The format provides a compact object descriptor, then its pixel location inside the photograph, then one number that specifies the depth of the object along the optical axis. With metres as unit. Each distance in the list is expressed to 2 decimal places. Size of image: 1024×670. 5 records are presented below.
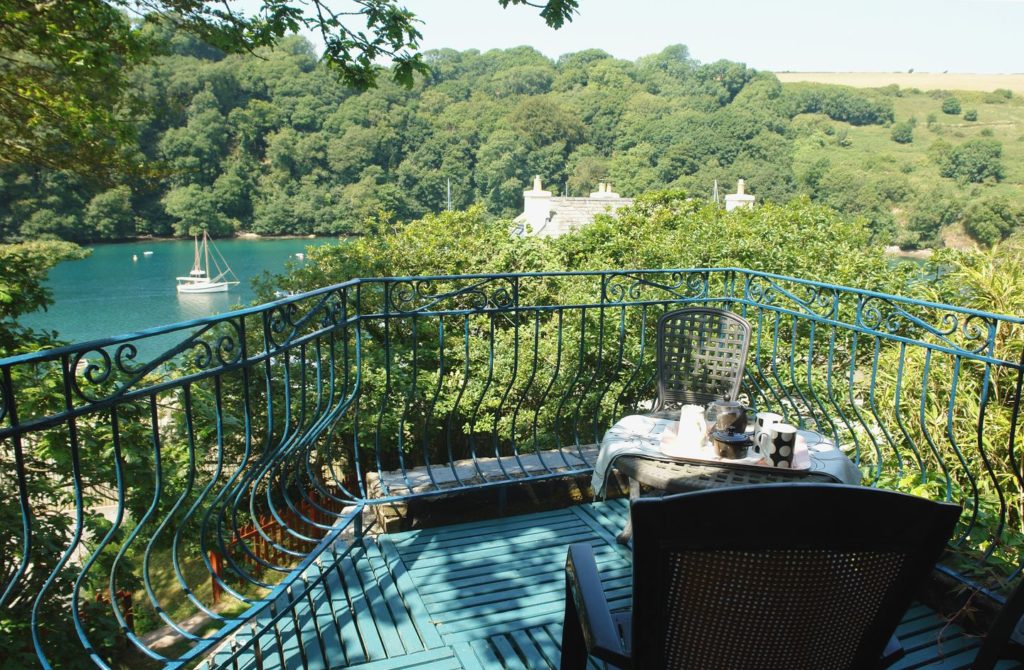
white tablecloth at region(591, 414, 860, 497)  2.44
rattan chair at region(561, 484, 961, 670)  1.20
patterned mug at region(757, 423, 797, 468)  2.36
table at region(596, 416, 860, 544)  2.36
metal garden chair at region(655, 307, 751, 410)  3.22
